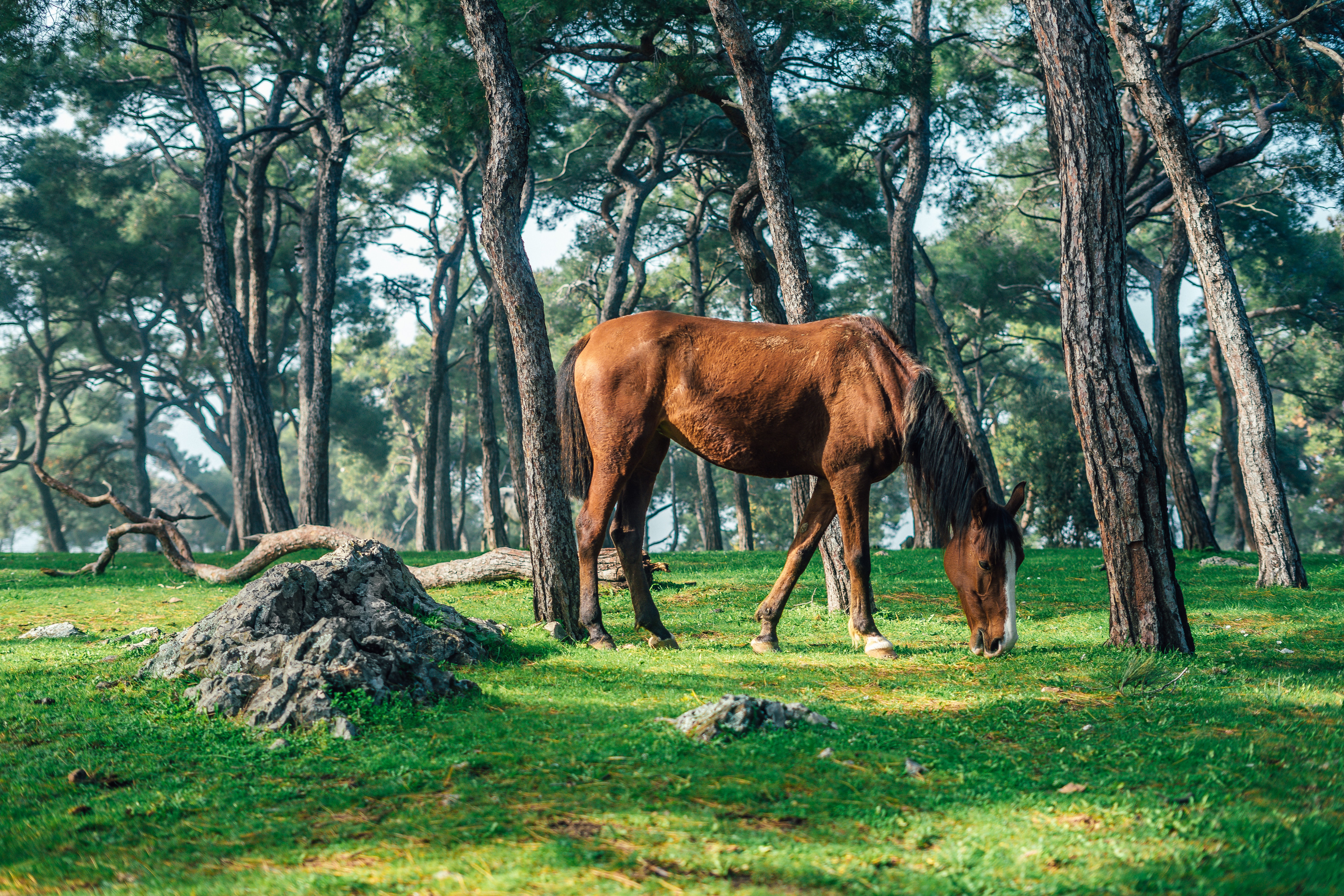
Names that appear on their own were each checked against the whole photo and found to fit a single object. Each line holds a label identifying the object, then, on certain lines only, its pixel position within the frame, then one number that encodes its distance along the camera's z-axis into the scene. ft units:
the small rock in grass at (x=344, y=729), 14.28
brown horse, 22.39
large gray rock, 15.57
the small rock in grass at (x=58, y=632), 25.49
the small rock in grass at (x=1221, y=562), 44.52
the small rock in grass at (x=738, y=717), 13.74
